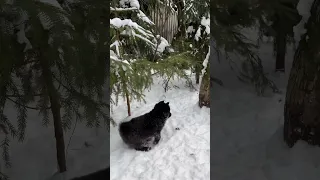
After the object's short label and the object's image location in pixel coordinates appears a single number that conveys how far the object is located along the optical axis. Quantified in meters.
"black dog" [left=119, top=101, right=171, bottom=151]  2.34
